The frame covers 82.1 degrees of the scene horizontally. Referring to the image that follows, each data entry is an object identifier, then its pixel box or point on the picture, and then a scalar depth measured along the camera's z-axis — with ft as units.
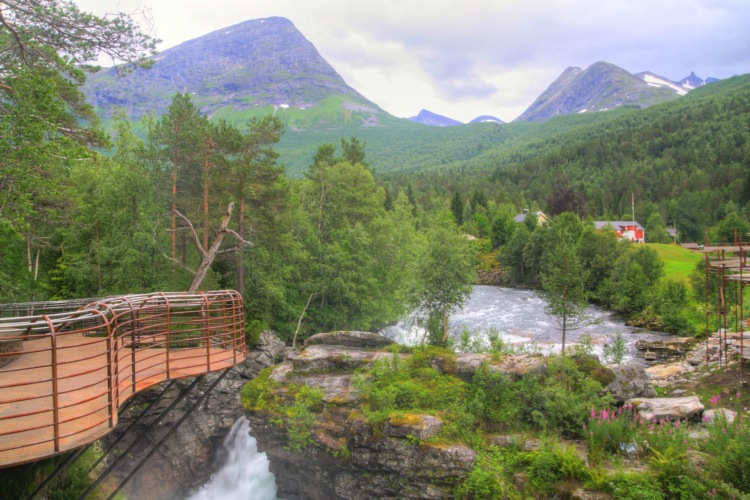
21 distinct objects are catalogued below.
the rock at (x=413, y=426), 44.29
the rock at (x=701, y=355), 71.45
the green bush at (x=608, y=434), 39.99
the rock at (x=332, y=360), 59.72
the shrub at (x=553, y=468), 37.22
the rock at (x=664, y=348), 89.35
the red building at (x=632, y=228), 294.27
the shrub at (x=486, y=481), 38.75
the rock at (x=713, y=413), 42.58
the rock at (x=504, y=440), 43.31
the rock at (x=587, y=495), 34.32
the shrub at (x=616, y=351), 73.49
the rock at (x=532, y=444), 41.86
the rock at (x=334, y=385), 52.85
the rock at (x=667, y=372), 64.08
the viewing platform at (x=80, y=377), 16.30
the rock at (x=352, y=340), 67.67
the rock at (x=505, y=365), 51.90
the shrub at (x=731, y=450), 30.86
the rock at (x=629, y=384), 51.27
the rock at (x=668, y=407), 45.06
